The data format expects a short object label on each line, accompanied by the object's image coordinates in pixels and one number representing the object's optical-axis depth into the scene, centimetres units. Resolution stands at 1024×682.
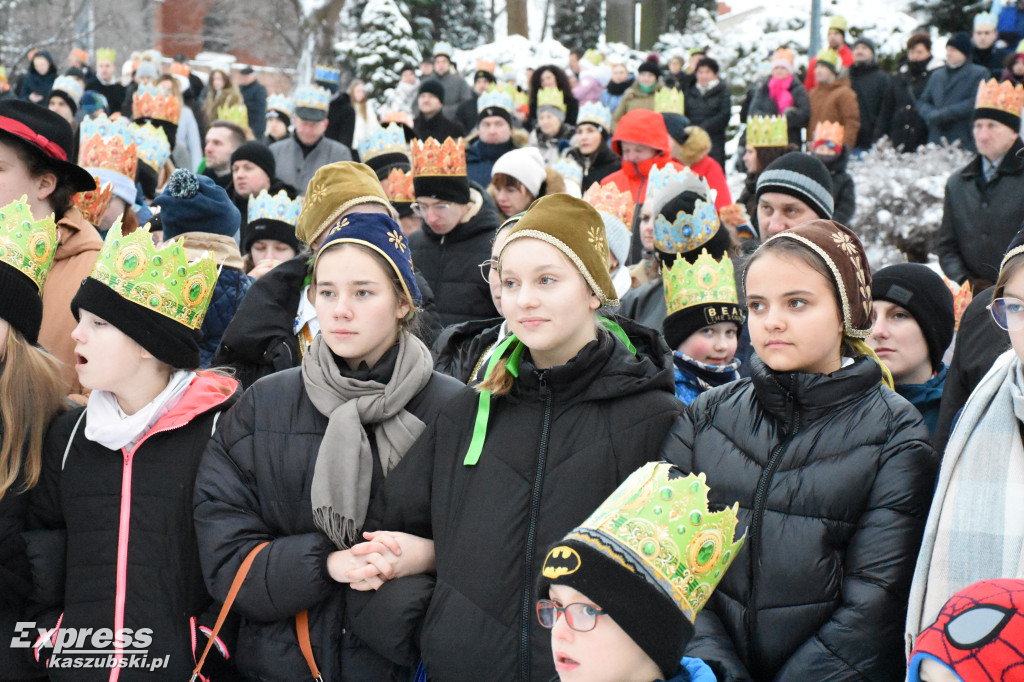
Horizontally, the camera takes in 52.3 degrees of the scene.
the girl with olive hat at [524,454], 302
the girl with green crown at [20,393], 343
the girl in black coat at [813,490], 265
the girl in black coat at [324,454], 318
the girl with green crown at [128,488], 335
